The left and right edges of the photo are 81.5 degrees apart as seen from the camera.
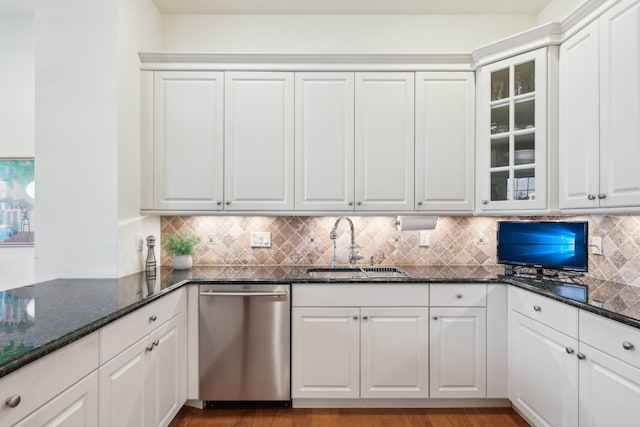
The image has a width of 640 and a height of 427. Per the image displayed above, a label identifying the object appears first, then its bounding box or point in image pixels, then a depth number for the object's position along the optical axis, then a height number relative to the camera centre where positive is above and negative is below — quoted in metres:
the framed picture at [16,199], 3.09 +0.10
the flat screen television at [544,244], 2.27 -0.19
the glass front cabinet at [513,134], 2.33 +0.53
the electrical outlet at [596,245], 2.30 -0.18
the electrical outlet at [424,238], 2.92 -0.19
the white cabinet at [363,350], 2.36 -0.86
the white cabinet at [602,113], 1.75 +0.54
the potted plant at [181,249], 2.71 -0.27
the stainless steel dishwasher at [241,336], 2.34 -0.78
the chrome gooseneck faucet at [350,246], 2.80 -0.25
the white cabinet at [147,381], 1.52 -0.81
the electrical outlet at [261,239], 2.93 -0.21
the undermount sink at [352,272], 2.77 -0.44
